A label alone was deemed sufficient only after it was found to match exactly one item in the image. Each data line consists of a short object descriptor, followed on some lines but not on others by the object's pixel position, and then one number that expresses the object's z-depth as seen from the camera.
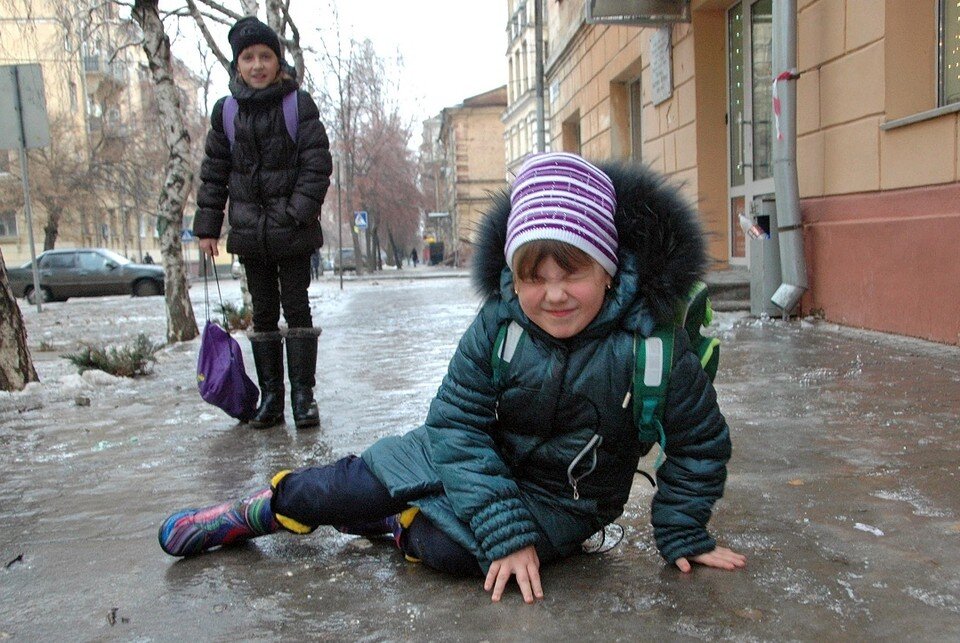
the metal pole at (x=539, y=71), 18.74
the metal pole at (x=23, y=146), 10.27
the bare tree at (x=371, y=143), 31.20
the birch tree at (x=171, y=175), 7.87
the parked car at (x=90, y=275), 21.84
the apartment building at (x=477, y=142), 57.66
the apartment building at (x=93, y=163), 31.95
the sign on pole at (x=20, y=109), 10.27
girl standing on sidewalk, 3.79
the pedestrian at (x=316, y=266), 34.47
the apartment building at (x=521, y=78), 37.63
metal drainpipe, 6.96
